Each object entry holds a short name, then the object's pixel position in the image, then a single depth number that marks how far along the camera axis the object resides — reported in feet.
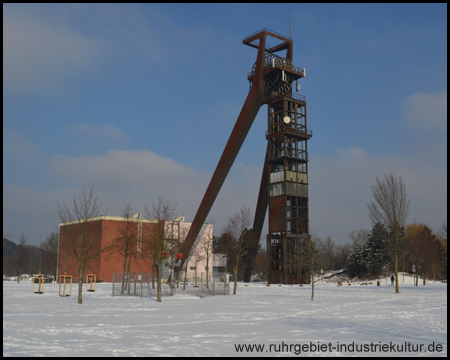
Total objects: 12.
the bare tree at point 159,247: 97.34
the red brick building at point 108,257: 226.99
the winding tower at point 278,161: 208.23
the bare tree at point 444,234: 182.44
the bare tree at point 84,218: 88.12
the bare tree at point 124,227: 133.85
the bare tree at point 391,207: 137.49
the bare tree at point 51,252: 247.29
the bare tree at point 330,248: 322.55
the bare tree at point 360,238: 376.35
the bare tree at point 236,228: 177.78
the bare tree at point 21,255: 228.63
